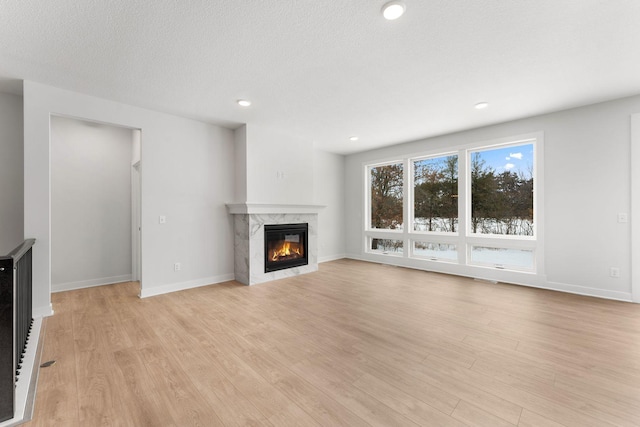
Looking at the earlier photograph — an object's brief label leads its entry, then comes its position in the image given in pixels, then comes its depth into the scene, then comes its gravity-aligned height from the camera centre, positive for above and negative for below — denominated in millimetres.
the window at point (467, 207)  4383 +138
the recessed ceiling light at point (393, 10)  1896 +1471
